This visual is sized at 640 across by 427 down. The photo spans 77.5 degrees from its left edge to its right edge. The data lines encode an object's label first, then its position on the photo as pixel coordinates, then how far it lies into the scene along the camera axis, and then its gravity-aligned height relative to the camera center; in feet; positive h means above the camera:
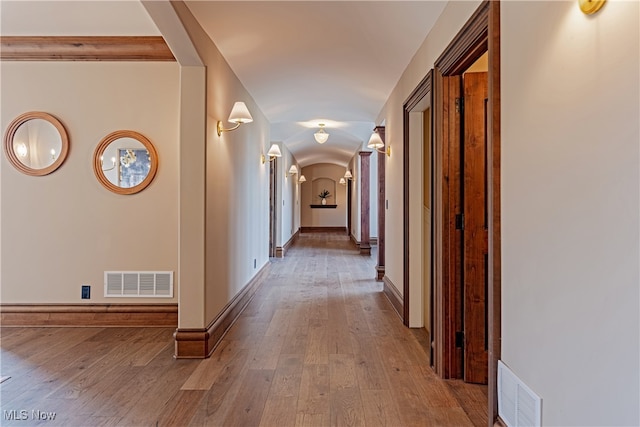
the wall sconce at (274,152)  20.12 +3.05
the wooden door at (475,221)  8.27 -0.18
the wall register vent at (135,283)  12.32 -2.20
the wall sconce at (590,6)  3.67 +1.94
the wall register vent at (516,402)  4.84 -2.47
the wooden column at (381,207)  19.54 +0.27
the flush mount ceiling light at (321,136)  22.20 +4.25
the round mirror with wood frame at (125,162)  12.19 +1.54
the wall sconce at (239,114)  10.83 +2.67
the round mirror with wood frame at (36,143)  12.11 +2.10
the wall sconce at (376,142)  16.15 +2.84
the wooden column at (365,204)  29.81 +0.62
